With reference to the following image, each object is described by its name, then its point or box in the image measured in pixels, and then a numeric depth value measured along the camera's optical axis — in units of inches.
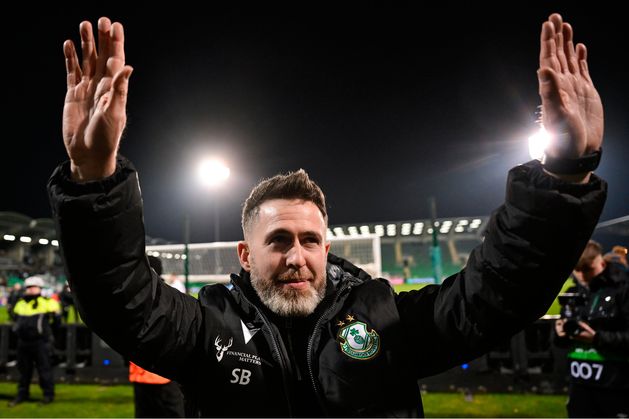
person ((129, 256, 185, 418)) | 213.2
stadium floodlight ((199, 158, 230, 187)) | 561.3
